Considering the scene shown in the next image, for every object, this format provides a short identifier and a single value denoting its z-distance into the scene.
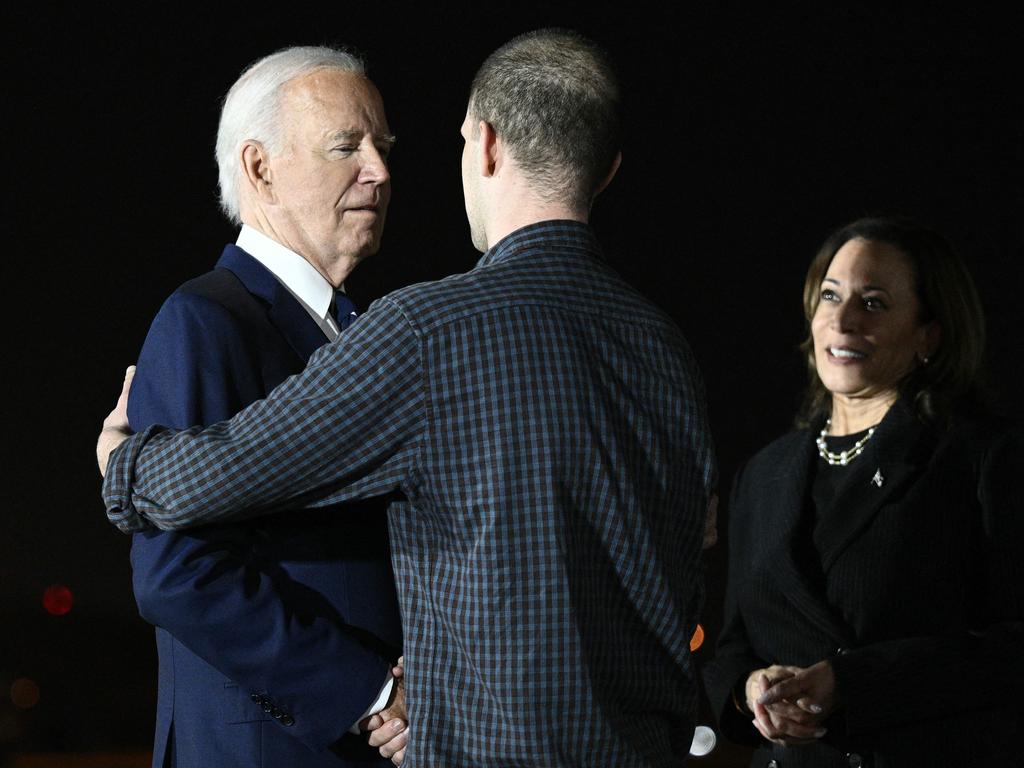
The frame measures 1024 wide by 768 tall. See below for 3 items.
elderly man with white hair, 6.86
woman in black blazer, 7.45
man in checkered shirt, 6.72
